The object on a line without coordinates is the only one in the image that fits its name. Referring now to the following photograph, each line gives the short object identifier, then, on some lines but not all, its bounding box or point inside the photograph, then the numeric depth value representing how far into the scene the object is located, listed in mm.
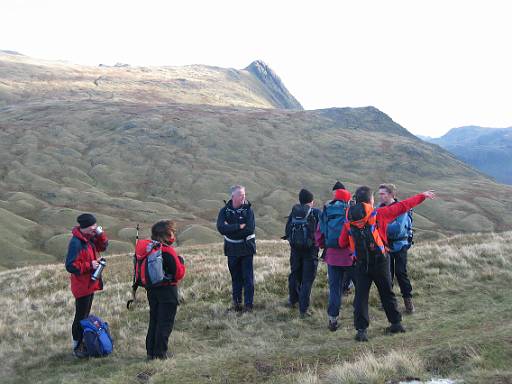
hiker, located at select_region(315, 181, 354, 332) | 9242
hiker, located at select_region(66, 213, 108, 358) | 8758
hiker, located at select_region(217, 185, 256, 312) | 10586
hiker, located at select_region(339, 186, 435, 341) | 8070
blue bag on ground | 8812
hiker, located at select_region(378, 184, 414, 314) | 10008
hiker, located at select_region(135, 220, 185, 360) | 7984
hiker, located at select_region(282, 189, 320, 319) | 10211
